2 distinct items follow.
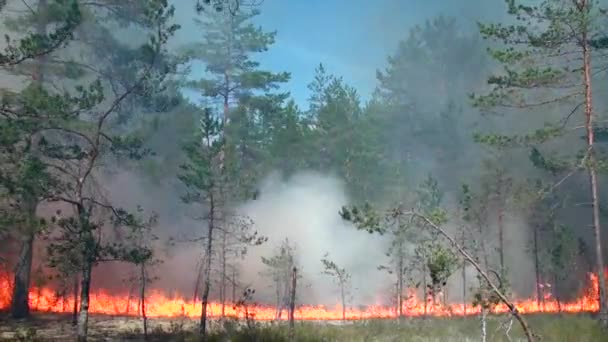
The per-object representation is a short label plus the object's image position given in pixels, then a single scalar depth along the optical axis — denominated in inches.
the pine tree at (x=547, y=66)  795.4
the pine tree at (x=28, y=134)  598.5
